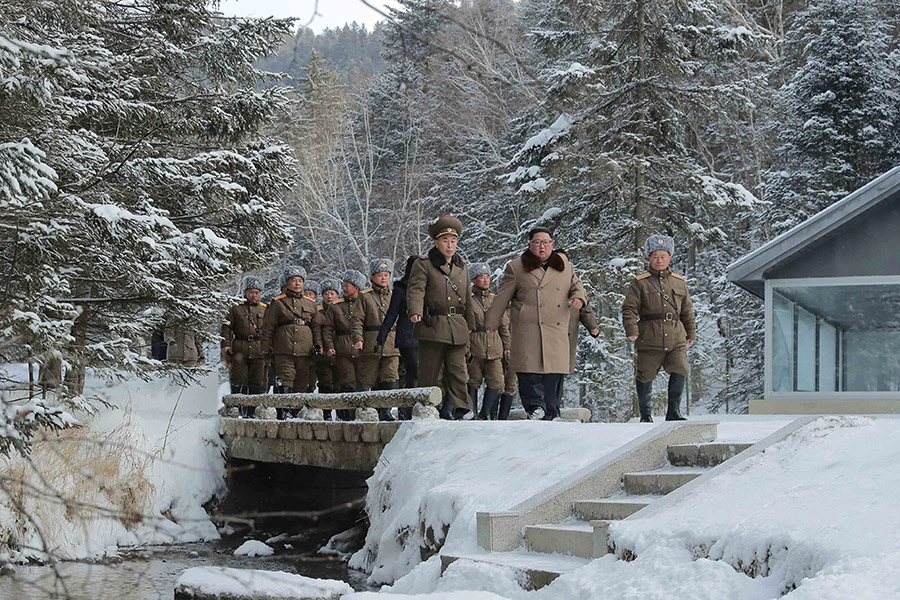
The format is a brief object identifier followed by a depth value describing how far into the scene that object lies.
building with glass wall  16.62
